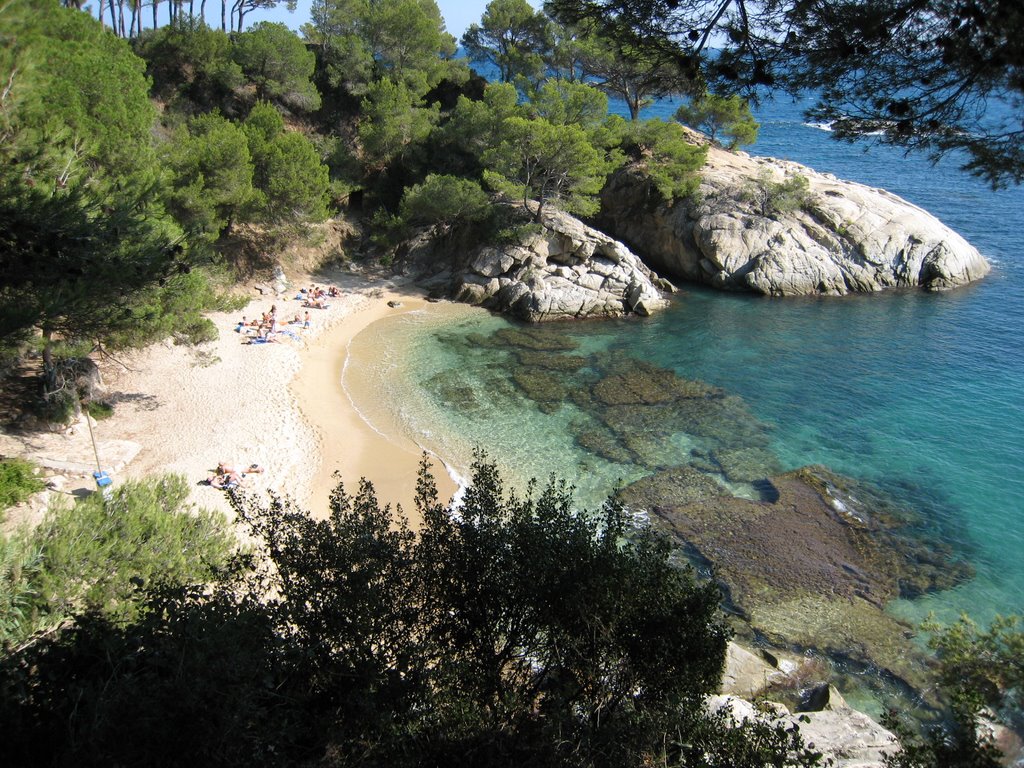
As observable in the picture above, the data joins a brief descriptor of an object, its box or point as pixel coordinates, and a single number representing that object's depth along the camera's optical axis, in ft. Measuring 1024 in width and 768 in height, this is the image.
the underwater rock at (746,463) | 61.57
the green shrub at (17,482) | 44.42
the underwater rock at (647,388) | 76.48
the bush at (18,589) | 24.95
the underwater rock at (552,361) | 84.69
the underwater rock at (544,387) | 75.00
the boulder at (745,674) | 36.83
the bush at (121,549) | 27.89
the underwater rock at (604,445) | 63.93
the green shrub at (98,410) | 60.39
